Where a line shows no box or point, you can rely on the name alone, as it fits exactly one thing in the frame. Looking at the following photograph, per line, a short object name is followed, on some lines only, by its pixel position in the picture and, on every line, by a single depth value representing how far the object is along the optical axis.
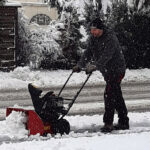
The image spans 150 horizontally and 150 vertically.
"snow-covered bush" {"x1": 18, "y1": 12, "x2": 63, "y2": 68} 24.04
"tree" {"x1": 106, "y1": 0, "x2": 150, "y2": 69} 24.77
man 9.98
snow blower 9.47
